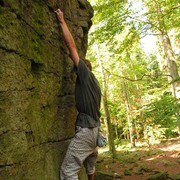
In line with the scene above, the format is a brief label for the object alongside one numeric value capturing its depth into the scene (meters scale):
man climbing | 3.69
